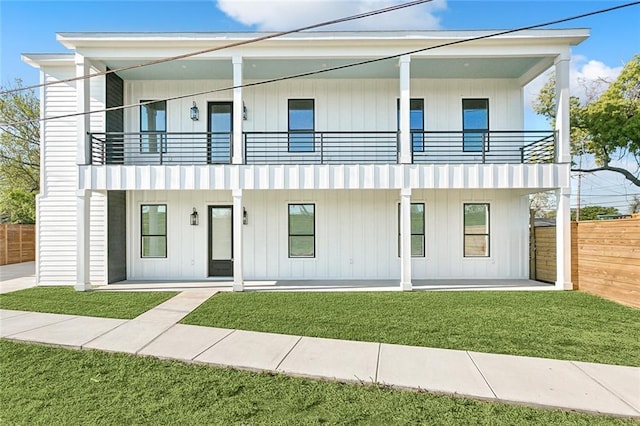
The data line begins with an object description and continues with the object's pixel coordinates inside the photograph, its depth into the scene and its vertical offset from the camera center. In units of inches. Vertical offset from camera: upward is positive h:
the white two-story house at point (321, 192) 419.8 +25.3
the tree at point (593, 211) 775.6 +2.9
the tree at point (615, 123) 541.6 +146.9
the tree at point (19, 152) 741.9 +136.1
